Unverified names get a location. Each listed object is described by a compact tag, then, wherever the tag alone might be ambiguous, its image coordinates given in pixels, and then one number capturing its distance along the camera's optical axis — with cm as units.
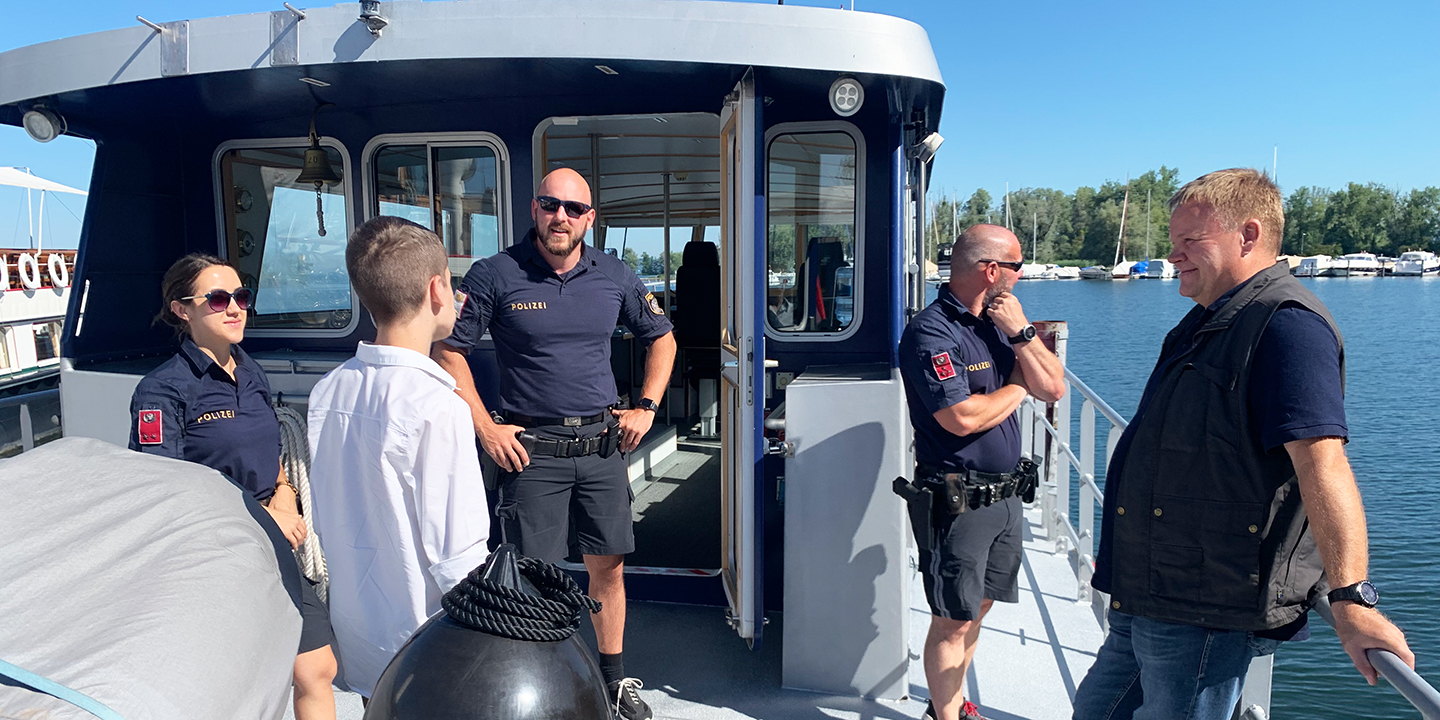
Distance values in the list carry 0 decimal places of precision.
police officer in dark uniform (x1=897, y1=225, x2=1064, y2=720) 257
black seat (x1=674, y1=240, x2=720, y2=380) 641
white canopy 2120
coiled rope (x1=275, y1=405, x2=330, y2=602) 263
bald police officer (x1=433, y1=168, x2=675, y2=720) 295
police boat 290
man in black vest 160
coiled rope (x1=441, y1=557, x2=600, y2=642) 131
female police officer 219
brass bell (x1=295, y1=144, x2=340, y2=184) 404
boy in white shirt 164
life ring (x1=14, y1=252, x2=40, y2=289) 1773
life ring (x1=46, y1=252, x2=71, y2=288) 2035
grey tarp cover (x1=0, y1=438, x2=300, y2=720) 111
